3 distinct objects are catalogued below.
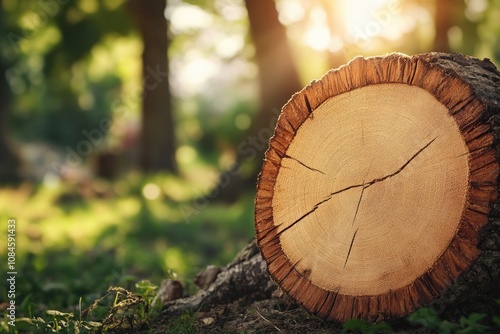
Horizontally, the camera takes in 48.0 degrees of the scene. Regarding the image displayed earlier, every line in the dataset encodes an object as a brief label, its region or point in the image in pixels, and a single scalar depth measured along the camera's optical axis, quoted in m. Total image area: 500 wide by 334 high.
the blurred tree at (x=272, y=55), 8.46
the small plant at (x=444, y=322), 2.14
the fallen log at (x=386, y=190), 2.36
